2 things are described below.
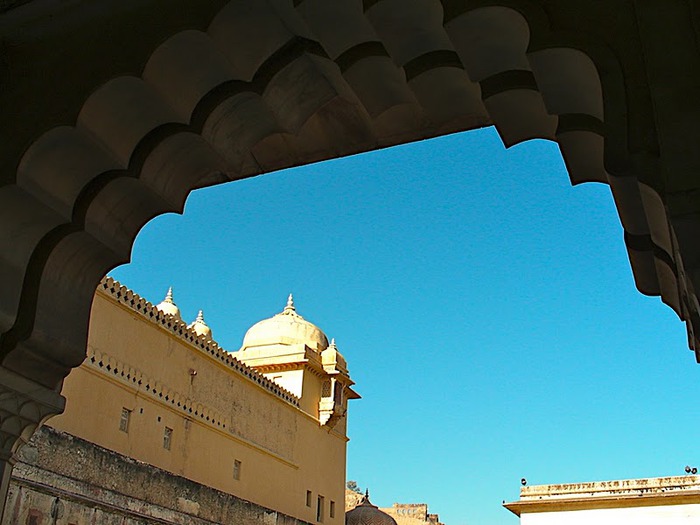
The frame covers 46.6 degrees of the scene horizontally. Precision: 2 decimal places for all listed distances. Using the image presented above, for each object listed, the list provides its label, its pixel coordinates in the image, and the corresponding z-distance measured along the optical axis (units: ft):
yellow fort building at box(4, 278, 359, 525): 39.01
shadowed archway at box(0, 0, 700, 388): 9.09
